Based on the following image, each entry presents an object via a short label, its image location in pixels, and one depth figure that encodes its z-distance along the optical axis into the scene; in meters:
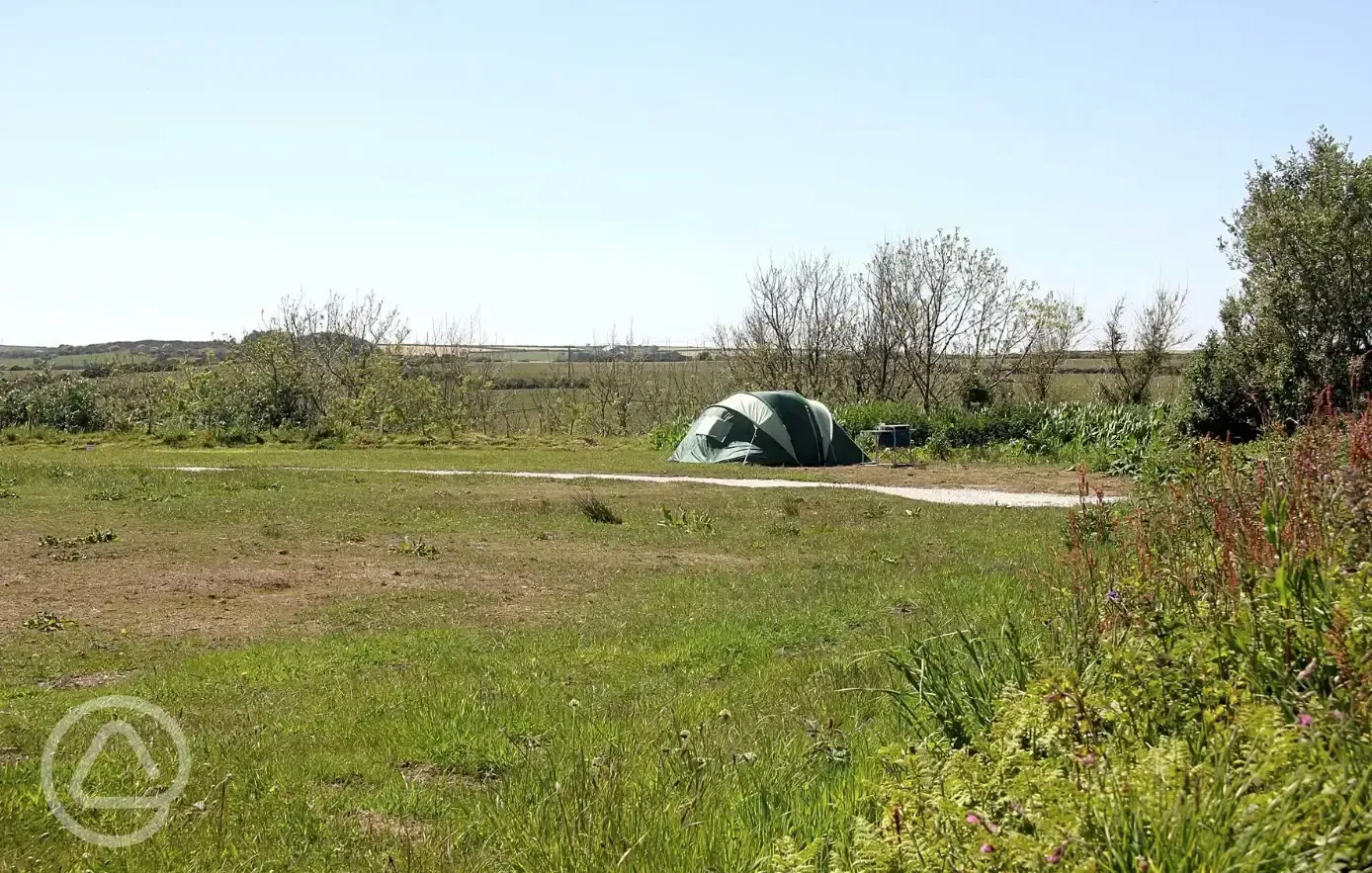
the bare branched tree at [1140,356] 44.78
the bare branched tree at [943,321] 40.88
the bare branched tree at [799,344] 43.03
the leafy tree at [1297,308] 23.88
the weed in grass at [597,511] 17.34
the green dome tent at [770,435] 29.56
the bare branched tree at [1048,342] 41.91
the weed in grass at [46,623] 9.47
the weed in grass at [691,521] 16.47
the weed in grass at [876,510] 17.93
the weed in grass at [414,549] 13.98
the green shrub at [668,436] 35.03
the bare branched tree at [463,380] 46.53
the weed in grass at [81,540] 13.80
